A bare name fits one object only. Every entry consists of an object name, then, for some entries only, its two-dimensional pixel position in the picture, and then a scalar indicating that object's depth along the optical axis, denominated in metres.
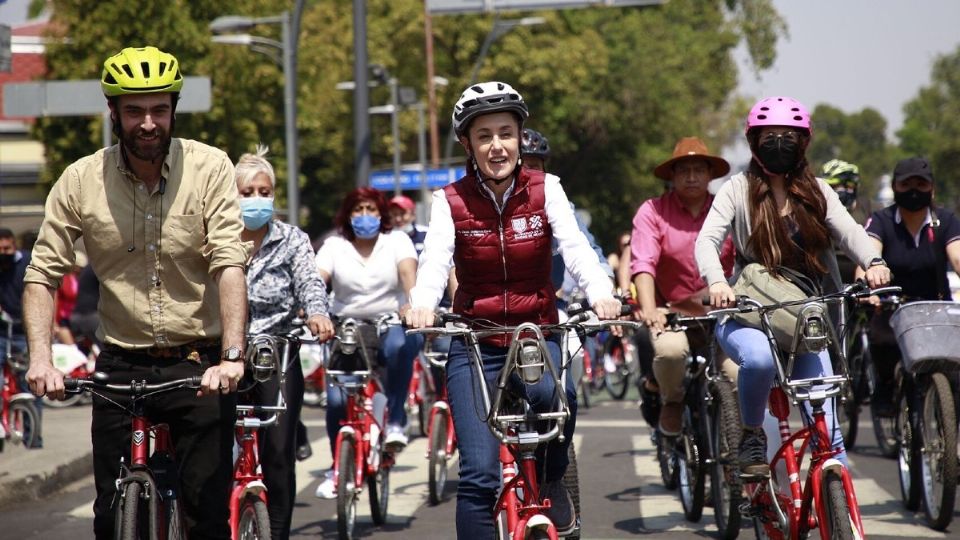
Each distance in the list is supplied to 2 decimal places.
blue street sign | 35.62
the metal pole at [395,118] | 40.41
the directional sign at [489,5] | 19.50
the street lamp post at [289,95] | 22.59
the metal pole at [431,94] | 41.97
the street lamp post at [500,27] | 32.25
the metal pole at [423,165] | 36.66
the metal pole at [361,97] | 19.48
